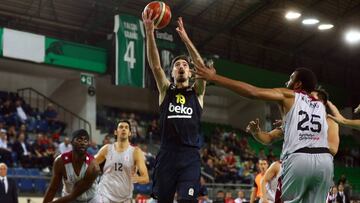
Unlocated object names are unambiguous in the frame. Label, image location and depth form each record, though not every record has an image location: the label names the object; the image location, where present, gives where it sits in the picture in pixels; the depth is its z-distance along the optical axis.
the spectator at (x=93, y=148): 19.52
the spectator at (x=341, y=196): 20.50
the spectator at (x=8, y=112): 20.16
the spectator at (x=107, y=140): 21.01
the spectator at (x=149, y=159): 20.33
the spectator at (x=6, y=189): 13.69
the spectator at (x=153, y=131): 25.59
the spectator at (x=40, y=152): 18.22
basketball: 7.14
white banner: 20.86
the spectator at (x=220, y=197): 18.95
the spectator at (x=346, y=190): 21.57
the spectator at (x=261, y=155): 27.57
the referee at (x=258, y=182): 12.11
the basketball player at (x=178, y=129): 6.59
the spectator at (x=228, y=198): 18.47
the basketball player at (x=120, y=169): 8.44
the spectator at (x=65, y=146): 18.66
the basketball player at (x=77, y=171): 6.25
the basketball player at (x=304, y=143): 5.61
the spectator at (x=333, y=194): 17.37
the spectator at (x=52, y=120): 22.28
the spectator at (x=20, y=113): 20.64
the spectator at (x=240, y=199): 17.74
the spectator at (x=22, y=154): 17.94
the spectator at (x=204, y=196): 18.04
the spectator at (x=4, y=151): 17.15
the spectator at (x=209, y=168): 23.18
